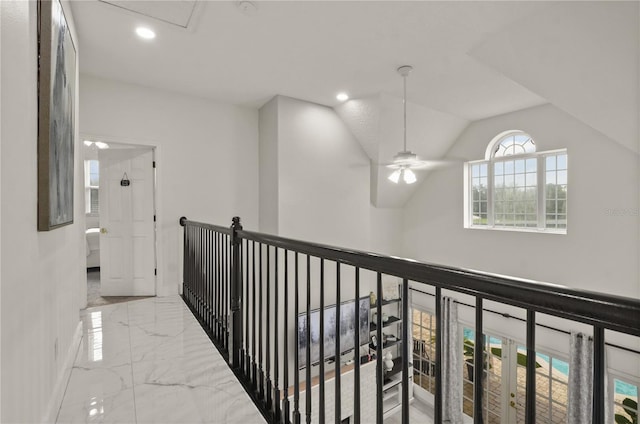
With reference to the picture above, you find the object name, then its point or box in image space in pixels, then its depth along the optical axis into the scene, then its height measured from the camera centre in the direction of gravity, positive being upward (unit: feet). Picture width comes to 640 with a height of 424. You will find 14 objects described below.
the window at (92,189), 20.02 +1.39
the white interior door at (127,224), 13.04 -0.58
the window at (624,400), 12.62 -7.78
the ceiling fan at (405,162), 11.80 +1.81
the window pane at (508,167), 17.19 +2.36
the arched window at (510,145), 16.44 +3.53
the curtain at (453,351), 15.91 -7.75
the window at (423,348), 20.17 -9.38
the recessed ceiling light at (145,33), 9.40 +5.36
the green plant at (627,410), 12.48 -7.94
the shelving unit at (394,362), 19.07 -9.76
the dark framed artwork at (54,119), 4.69 +1.55
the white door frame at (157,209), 13.02 +0.05
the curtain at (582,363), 10.39 -5.66
